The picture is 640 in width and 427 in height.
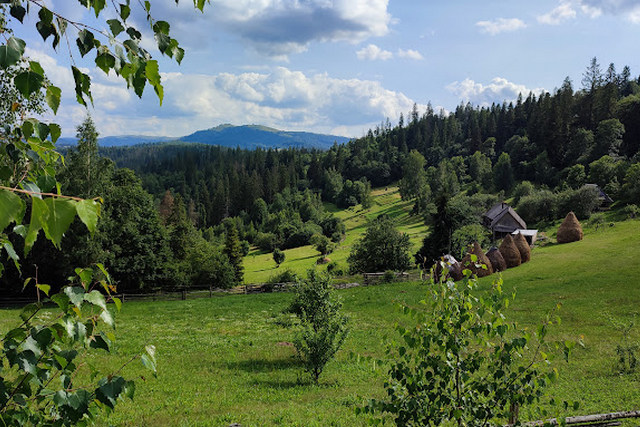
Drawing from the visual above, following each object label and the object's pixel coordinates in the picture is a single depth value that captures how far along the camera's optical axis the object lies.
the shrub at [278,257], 86.19
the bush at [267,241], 110.31
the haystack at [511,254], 42.88
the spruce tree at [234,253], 71.06
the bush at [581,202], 63.13
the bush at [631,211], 55.28
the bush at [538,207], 69.62
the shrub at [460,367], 4.56
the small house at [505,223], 64.12
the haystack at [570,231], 48.91
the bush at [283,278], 52.93
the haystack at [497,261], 41.97
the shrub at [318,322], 15.79
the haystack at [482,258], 35.17
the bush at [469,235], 55.66
